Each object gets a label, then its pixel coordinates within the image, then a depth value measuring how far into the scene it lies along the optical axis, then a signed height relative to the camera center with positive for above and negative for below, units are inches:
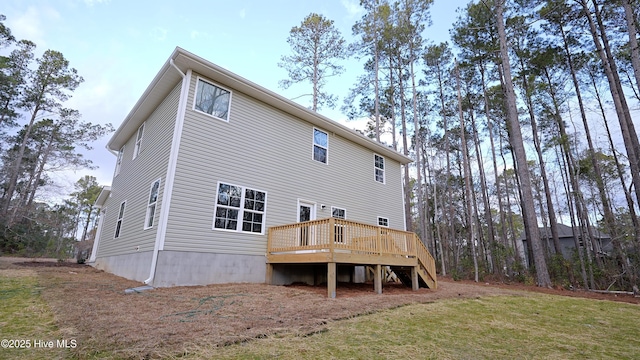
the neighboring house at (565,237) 931.7 +80.5
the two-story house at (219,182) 276.5 +87.5
